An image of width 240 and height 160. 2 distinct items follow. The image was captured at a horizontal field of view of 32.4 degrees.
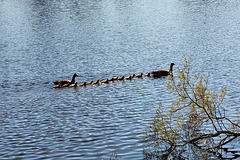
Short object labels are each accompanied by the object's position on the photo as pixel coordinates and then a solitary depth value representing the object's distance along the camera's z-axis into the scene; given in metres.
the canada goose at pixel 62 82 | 34.34
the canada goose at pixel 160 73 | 35.47
